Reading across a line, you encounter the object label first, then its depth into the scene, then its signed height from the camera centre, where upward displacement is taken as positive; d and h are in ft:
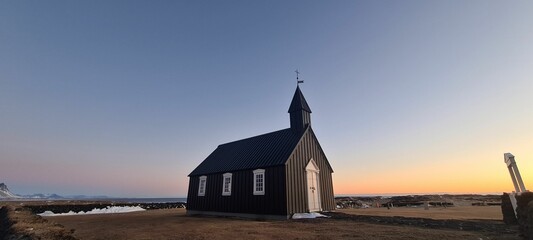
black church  65.46 +7.53
